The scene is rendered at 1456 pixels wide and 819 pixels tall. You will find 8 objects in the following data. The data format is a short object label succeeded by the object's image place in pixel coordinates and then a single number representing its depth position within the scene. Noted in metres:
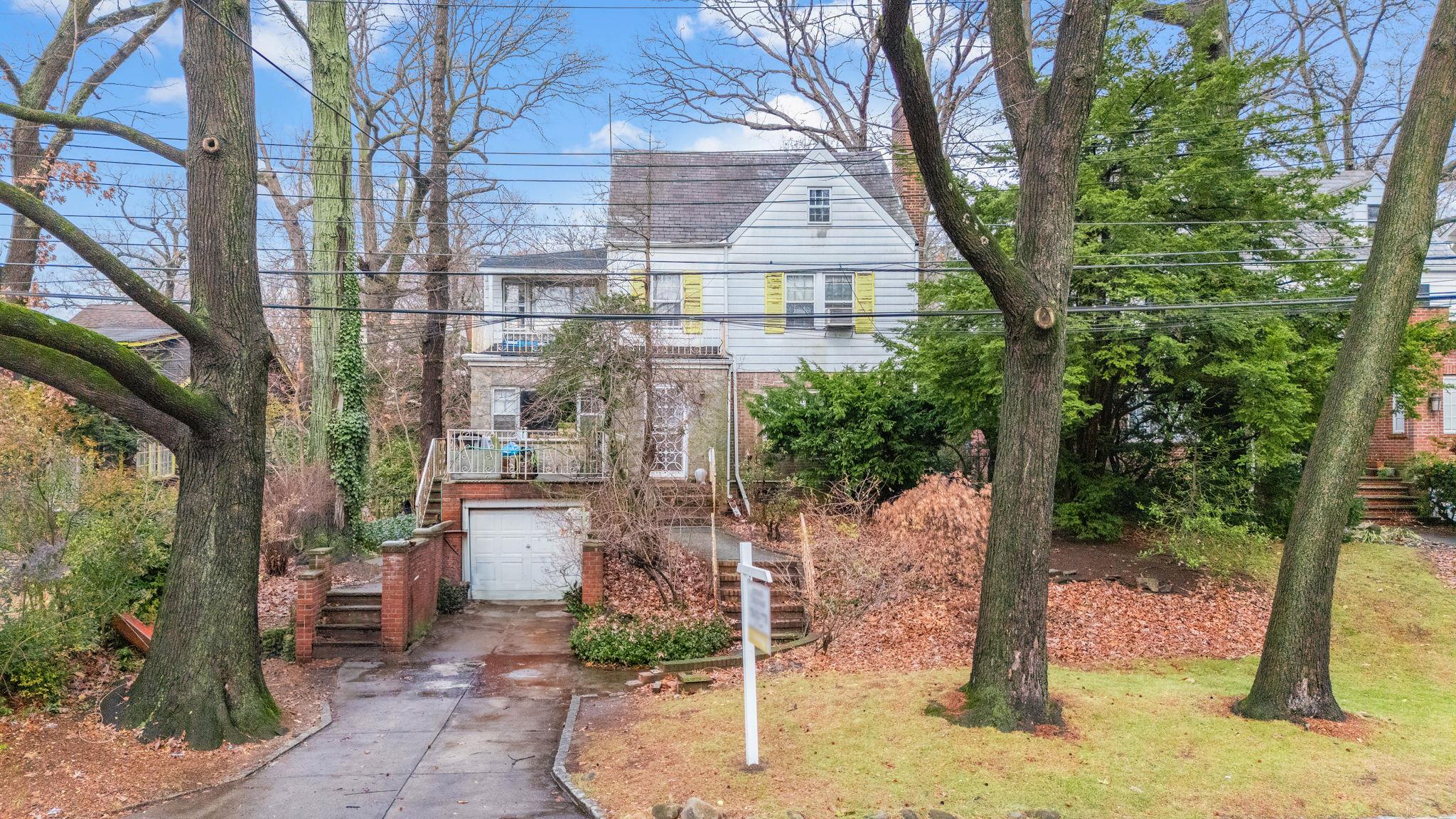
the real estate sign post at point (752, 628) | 6.54
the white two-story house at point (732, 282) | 20.73
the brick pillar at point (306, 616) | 12.80
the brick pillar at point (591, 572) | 14.31
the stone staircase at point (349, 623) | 13.38
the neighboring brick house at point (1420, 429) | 21.64
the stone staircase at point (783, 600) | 13.29
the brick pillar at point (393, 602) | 13.22
